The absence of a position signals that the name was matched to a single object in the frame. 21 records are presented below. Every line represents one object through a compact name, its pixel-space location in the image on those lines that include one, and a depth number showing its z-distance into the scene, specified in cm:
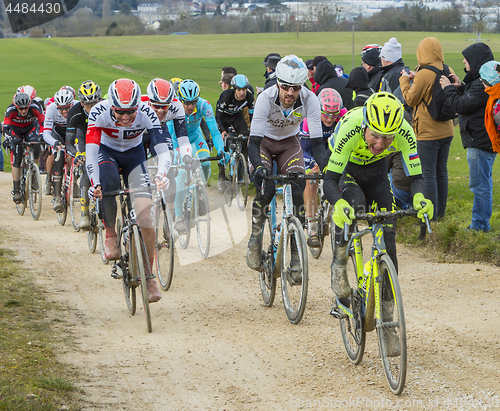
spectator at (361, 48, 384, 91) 2119
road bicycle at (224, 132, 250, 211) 2448
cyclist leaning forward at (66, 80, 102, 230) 1836
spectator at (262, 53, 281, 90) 2499
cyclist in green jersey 921
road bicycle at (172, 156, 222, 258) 1752
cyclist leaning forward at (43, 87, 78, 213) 2230
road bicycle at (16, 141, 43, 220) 2416
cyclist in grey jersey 1226
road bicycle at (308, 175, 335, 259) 1687
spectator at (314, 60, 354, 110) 2125
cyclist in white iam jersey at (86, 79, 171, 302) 1243
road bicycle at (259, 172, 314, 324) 1170
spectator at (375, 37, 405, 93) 2016
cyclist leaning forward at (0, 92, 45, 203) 2487
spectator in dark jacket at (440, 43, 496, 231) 1648
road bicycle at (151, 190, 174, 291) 1474
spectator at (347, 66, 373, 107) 1970
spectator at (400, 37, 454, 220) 1756
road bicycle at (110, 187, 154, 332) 1218
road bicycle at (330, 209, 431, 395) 872
